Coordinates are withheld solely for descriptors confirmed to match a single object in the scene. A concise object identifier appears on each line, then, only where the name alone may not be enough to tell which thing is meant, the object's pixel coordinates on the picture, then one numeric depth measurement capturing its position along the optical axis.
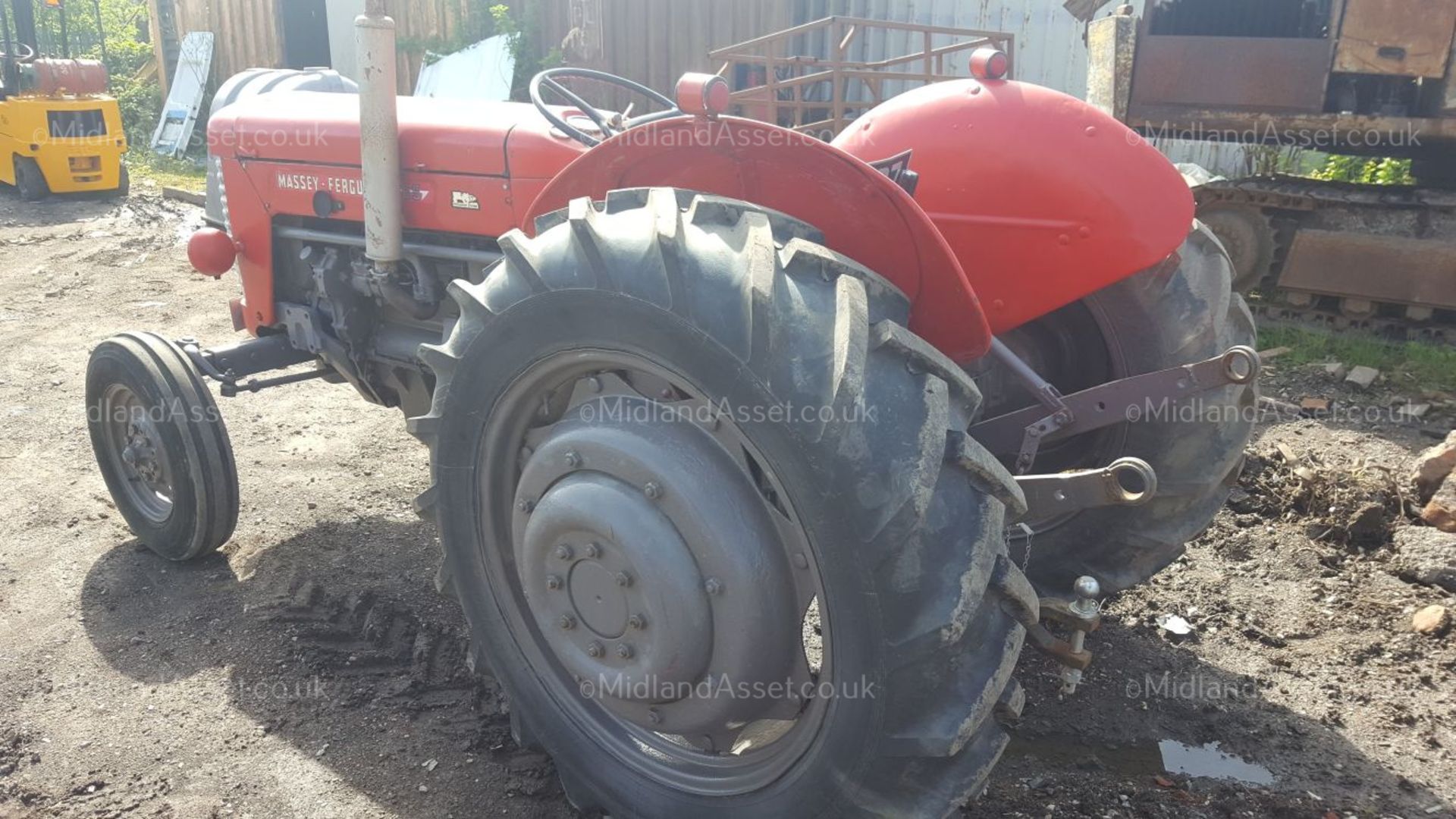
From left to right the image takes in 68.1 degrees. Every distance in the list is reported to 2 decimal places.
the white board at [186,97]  13.84
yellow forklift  10.76
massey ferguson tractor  1.75
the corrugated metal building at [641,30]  10.05
